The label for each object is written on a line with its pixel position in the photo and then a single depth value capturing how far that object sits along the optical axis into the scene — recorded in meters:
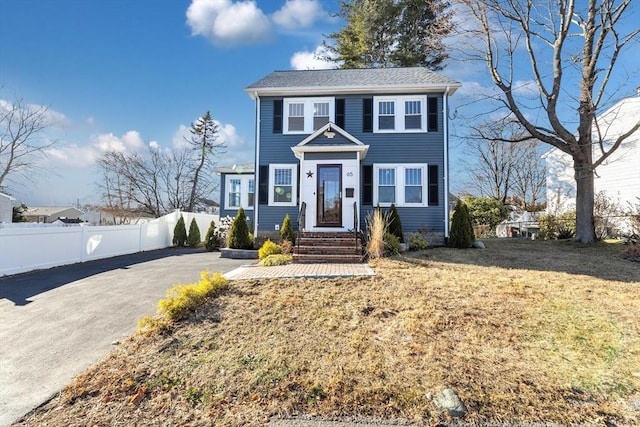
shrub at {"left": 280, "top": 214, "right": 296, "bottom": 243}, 11.59
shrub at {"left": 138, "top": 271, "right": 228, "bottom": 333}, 4.47
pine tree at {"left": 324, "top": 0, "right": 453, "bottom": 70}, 20.39
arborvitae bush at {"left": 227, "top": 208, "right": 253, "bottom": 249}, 11.89
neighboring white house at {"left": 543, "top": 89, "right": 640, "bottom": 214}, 16.17
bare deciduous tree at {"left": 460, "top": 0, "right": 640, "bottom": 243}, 12.34
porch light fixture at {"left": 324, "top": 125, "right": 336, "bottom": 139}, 11.76
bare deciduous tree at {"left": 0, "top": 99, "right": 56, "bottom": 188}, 17.89
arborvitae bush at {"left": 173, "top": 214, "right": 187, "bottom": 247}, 16.17
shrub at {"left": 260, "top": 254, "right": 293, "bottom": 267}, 8.80
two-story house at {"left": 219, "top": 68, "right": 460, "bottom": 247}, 11.91
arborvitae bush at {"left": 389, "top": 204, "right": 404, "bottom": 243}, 11.56
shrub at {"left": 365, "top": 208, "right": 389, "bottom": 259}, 9.57
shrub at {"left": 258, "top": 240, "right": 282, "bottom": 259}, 10.09
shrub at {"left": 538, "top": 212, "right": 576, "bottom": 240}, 14.90
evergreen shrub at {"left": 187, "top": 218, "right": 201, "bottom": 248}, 16.19
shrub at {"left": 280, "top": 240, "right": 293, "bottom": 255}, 10.59
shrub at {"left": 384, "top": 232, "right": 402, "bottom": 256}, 10.04
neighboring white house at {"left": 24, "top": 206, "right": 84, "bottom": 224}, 46.68
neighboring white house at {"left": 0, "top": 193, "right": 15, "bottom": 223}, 20.92
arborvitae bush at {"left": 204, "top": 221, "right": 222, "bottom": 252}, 13.97
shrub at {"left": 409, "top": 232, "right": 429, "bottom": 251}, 11.27
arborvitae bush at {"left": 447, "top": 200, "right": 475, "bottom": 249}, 11.76
